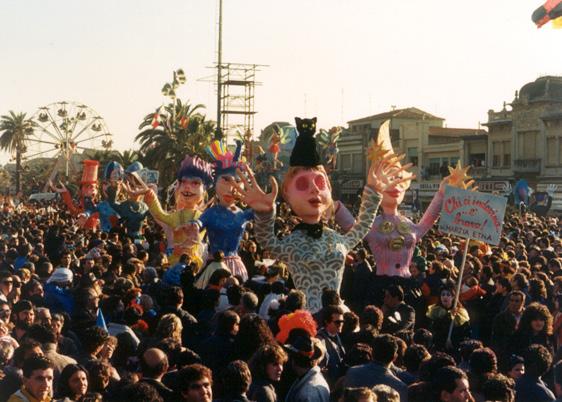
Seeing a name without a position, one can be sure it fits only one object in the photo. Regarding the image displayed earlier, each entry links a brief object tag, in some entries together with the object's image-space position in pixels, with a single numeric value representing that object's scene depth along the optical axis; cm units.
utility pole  4516
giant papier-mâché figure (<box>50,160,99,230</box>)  2399
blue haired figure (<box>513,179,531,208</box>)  3073
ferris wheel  5519
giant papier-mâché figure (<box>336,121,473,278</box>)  1099
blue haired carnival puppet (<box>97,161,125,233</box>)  1807
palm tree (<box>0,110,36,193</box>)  6800
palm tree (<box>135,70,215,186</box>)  3988
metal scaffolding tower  5222
